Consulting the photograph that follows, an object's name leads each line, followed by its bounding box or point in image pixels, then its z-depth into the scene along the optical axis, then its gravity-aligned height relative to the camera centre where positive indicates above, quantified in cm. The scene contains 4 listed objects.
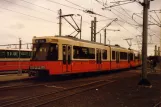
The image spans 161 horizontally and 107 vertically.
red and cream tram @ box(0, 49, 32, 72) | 2895 -12
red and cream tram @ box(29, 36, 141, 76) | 2053 +16
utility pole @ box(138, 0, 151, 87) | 1877 +126
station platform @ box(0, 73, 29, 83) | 2092 -153
